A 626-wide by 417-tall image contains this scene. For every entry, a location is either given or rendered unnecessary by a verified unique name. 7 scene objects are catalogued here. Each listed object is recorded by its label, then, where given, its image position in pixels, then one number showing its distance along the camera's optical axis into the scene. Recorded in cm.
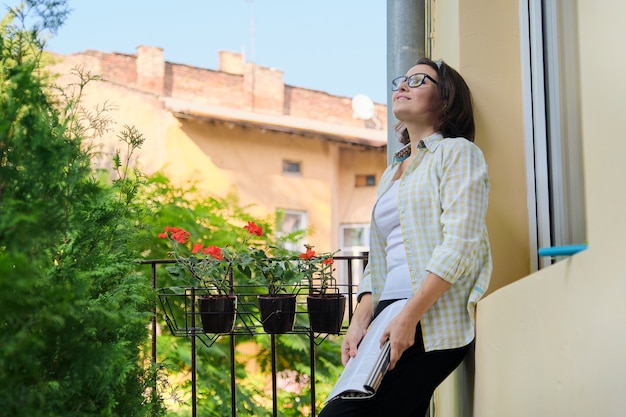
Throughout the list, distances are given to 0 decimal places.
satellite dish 1602
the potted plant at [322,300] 327
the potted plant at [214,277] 324
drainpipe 337
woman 205
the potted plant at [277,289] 327
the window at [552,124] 216
